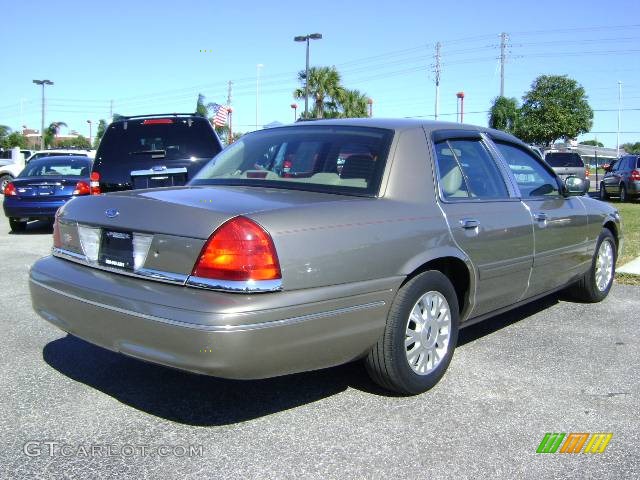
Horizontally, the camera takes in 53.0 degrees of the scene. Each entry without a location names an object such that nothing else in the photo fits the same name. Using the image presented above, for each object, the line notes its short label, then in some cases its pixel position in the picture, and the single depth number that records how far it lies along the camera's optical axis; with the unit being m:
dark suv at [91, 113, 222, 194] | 8.05
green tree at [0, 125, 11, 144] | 65.69
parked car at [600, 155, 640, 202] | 20.33
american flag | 30.38
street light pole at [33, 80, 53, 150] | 52.62
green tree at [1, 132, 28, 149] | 64.25
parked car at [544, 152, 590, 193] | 20.81
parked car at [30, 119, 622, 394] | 2.89
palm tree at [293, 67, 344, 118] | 38.75
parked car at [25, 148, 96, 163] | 19.19
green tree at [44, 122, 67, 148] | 69.62
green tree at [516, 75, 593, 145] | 35.56
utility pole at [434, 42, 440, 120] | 42.35
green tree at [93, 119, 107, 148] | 63.89
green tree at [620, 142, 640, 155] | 81.90
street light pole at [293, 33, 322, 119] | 30.93
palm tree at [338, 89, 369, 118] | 39.00
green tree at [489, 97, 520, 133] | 35.31
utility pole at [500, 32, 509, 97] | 42.41
